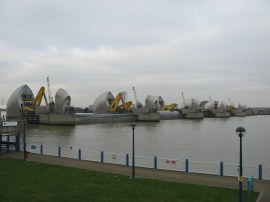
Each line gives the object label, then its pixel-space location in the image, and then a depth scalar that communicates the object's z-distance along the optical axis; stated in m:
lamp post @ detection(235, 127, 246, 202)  11.37
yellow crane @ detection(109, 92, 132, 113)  127.58
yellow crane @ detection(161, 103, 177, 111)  170.75
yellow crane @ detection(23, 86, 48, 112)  100.21
